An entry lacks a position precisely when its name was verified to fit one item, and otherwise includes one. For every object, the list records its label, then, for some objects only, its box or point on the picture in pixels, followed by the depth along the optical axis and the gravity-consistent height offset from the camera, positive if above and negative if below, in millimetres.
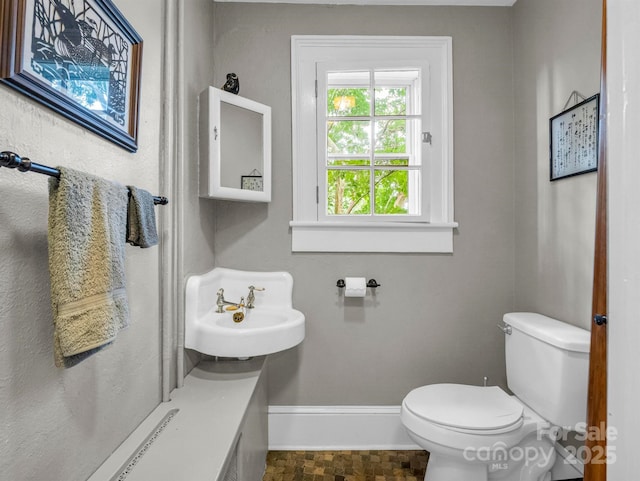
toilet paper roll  1829 -258
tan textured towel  673 -62
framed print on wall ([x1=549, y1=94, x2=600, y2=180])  1348 +415
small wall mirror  1583 +432
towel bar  556 +119
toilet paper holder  1874 -246
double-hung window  1905 +519
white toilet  1307 -698
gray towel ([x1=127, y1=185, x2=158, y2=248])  919 +40
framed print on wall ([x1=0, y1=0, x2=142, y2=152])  662 +402
